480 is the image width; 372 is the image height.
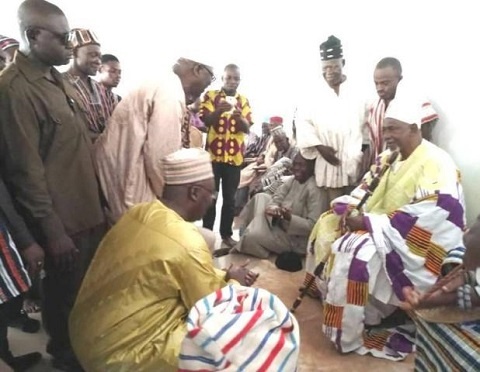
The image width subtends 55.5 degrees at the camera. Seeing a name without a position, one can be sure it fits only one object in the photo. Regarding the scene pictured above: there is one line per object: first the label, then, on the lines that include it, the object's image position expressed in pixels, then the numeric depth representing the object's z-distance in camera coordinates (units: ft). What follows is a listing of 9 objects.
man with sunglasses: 5.36
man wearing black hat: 10.53
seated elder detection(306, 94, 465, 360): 7.51
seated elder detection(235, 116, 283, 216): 15.95
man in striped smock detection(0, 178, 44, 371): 4.98
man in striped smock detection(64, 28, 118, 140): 7.95
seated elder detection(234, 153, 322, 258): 11.18
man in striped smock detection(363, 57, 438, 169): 9.48
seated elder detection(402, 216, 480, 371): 4.61
